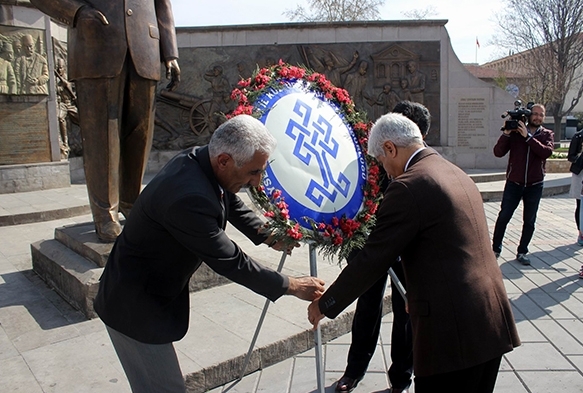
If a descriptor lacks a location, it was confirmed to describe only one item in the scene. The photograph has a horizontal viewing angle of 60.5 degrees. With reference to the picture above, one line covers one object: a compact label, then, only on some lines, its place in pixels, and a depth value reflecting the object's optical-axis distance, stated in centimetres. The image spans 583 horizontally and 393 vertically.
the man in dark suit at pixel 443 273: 191
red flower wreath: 246
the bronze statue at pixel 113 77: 377
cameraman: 555
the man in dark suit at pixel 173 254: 186
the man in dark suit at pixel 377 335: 299
